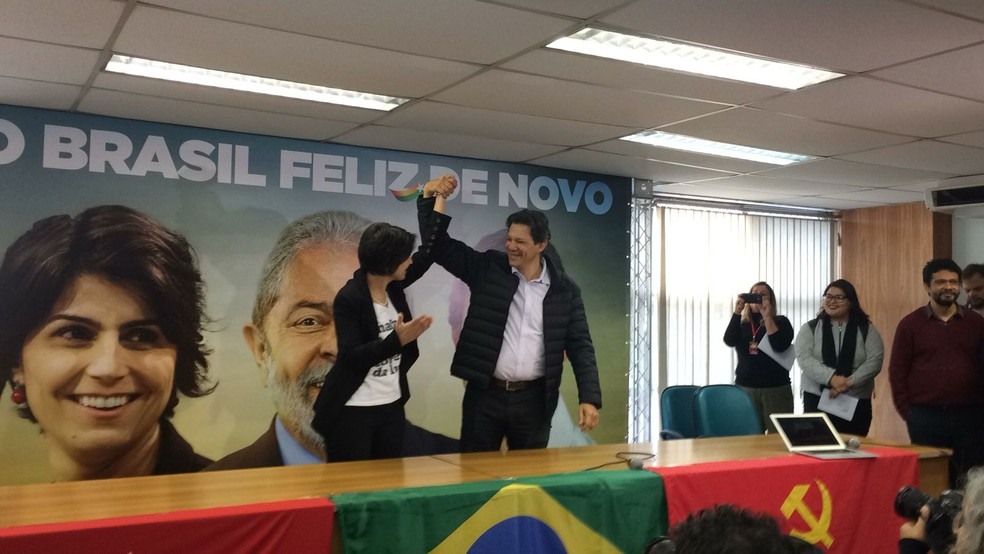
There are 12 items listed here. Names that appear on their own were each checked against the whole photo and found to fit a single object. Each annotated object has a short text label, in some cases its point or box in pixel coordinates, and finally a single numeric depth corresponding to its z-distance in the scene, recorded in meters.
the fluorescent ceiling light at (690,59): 3.54
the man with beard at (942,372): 4.95
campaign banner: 4.79
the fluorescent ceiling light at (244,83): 4.04
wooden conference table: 2.52
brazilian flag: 2.72
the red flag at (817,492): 3.37
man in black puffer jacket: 4.60
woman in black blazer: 4.61
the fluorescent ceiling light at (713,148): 5.33
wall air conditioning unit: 6.57
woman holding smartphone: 6.57
